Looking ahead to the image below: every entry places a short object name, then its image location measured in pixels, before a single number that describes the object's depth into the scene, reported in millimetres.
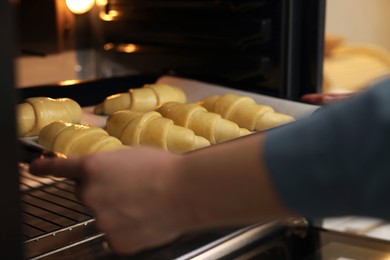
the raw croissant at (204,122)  1067
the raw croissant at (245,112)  1107
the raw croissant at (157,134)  1019
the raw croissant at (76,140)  970
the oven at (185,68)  960
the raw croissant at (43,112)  1037
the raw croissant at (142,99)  1141
